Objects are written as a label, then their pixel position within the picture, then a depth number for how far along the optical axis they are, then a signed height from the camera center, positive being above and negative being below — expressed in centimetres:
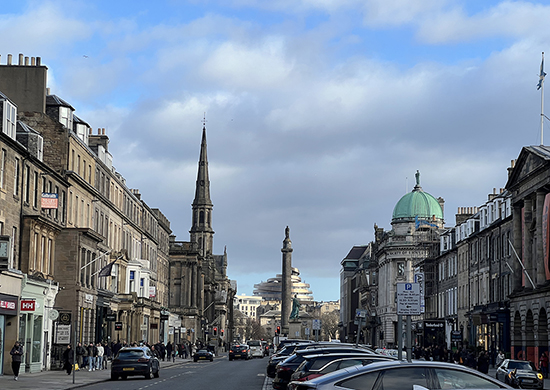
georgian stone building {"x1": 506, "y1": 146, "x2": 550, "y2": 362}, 5719 +381
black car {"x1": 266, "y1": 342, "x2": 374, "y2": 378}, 3681 -207
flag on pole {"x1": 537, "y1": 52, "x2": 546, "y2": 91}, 5741 +1530
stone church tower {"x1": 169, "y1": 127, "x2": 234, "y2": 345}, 12494 +401
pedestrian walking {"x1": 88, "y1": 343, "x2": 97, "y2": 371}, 5190 -309
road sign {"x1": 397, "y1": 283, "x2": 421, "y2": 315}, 2302 +18
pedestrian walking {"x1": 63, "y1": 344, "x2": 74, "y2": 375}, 4678 -298
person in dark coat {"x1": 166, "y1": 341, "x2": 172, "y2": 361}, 8200 -421
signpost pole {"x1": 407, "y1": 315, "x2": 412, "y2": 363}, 2062 -70
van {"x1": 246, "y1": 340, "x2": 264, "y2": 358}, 9905 -482
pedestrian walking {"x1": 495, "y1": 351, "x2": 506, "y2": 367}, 5984 -317
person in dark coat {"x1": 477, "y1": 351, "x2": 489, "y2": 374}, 4794 -291
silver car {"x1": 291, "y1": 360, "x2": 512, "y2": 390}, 1446 -114
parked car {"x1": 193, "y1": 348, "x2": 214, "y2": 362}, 8069 -454
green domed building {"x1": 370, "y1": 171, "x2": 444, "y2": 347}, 13312 +948
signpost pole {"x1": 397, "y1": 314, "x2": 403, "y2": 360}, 2199 -71
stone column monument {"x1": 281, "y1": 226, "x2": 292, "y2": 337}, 16312 +351
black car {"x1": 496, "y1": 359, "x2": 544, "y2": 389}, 3994 -296
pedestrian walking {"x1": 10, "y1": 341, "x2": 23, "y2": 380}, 3981 -247
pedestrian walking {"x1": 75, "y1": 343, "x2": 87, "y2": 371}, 5143 -292
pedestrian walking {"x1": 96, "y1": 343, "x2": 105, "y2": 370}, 5406 -312
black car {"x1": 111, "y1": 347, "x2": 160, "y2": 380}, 4219 -283
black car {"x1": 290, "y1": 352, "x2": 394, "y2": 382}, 2372 -152
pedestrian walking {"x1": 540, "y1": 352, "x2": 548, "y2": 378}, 5173 -316
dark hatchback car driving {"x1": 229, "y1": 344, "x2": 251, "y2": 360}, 8638 -449
